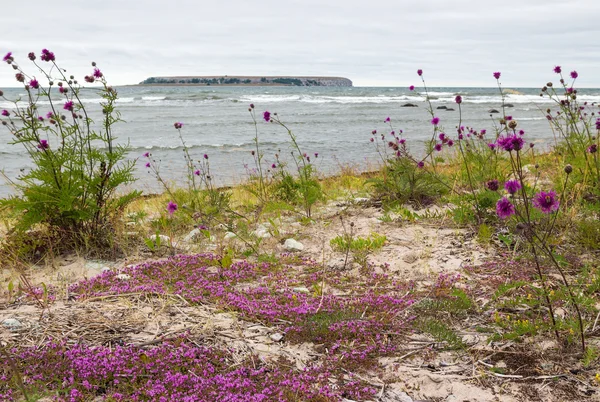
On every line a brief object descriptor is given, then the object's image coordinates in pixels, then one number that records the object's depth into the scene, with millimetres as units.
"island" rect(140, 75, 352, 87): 118812
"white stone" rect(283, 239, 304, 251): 4969
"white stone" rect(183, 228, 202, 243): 5421
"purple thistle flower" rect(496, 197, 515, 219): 2854
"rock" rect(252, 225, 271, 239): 5367
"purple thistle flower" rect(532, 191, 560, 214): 2779
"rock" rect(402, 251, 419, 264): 4453
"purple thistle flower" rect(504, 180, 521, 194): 2699
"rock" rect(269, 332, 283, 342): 3123
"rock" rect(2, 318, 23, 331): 3216
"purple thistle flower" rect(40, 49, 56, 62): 4547
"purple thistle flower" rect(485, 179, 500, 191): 2863
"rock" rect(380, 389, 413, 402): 2527
